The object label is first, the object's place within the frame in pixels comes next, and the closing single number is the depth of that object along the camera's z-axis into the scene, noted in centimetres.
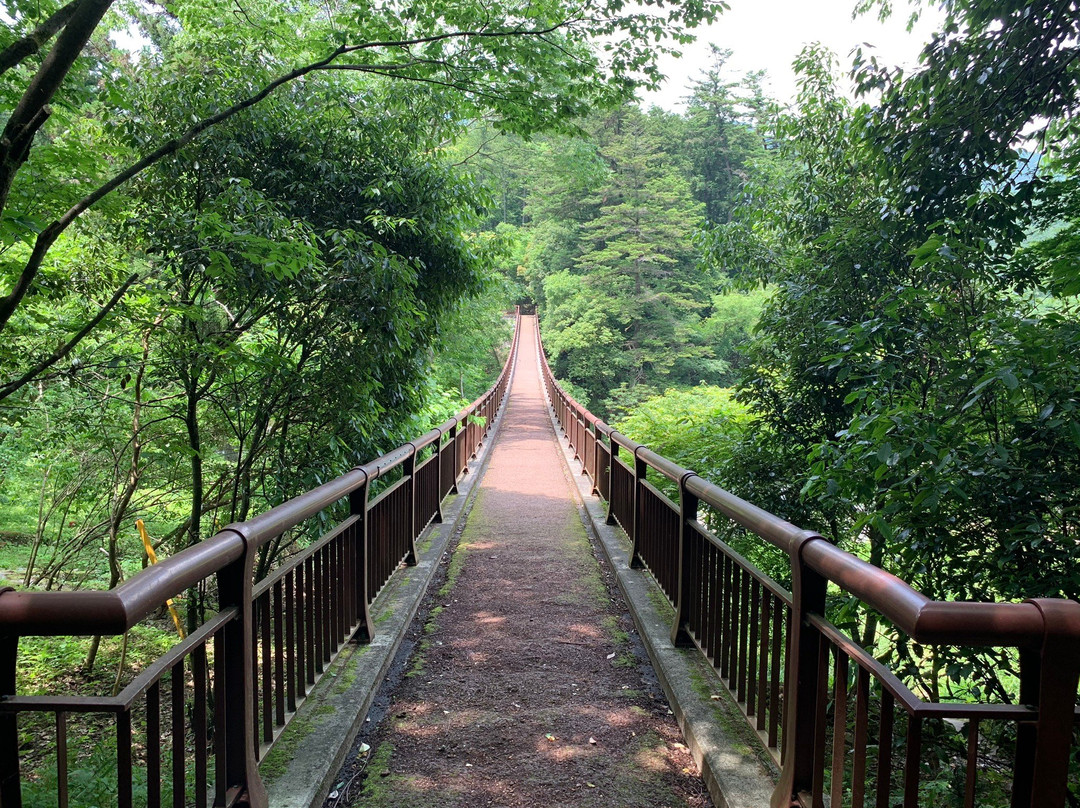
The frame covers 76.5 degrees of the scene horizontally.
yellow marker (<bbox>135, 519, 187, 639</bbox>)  533
